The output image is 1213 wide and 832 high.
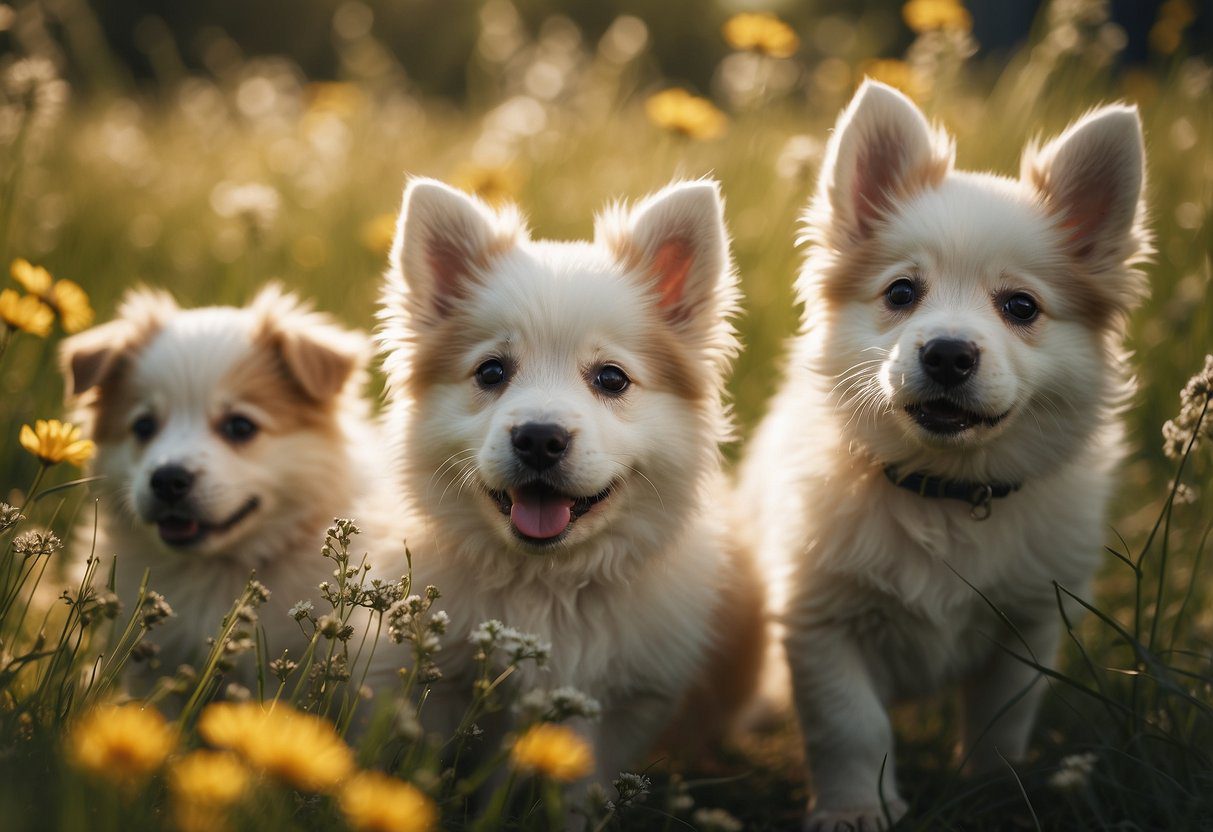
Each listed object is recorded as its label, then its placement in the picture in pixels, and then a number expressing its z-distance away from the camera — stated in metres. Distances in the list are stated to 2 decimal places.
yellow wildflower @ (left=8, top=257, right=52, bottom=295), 2.57
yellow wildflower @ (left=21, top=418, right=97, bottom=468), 2.02
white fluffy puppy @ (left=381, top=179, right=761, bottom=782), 2.43
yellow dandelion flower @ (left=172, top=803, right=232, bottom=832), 1.22
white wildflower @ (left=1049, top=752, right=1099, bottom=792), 1.67
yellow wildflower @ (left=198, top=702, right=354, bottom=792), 1.24
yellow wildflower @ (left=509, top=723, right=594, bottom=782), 1.47
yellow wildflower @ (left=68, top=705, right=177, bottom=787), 1.20
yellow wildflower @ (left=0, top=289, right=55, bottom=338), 2.35
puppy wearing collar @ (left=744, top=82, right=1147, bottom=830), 2.53
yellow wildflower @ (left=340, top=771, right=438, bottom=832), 1.23
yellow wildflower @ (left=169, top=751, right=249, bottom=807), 1.19
